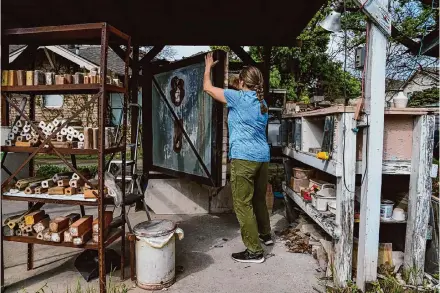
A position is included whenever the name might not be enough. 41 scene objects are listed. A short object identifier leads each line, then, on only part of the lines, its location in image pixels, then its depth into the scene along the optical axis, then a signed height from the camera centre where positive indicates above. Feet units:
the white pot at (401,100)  10.21 +1.17
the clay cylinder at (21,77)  9.95 +1.63
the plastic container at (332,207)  11.60 -2.45
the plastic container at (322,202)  12.04 -2.34
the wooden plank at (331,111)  9.95 +0.86
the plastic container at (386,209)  10.45 -2.23
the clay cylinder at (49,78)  10.01 +1.62
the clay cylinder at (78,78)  9.87 +1.61
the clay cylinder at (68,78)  9.83 +1.60
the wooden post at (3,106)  10.05 +0.78
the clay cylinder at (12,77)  9.95 +1.62
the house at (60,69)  45.14 +8.90
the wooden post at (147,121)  18.45 +0.73
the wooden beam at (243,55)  18.29 +4.46
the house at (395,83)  35.53 +6.06
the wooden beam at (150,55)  18.45 +4.39
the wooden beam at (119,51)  17.63 +4.45
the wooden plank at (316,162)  10.30 -0.89
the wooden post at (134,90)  18.55 +2.46
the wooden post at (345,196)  9.93 -1.76
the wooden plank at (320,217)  10.60 -2.79
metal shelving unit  9.18 +0.79
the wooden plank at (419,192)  9.95 -1.63
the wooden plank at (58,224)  9.87 -2.73
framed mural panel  13.66 +0.58
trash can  9.95 -3.69
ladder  16.34 -1.61
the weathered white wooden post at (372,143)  9.56 -0.15
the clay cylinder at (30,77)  9.86 +1.61
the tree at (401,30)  30.22 +10.38
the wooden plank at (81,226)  9.71 -2.78
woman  11.77 -0.23
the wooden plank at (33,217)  10.22 -2.64
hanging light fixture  12.50 +4.31
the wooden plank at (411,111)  9.88 +0.81
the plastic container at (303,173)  14.96 -1.63
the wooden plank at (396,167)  10.29 -0.89
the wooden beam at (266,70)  19.69 +3.91
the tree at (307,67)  43.73 +9.44
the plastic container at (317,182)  13.11 -1.83
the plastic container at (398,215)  10.62 -2.44
